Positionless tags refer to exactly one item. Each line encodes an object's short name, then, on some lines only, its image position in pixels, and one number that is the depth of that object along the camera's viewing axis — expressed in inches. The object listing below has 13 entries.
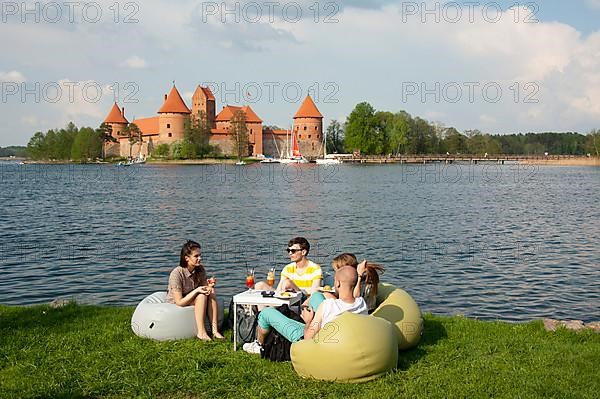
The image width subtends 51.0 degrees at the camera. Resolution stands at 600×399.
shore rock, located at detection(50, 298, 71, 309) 326.3
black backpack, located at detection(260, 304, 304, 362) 233.9
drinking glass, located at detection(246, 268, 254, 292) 278.4
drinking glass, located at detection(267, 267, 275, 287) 290.2
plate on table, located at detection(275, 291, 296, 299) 254.2
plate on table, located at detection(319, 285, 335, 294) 266.0
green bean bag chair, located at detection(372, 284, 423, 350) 248.6
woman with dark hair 264.8
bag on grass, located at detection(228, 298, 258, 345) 251.1
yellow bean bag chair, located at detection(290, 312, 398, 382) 209.5
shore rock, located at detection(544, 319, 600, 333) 278.1
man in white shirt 227.1
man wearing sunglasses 282.0
